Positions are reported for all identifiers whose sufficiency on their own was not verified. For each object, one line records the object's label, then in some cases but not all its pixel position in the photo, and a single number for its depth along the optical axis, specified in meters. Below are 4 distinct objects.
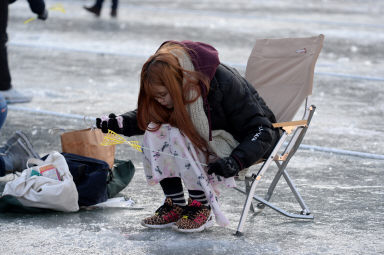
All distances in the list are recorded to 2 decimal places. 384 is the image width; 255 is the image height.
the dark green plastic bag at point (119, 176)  8.90
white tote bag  8.16
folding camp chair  8.28
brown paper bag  9.03
